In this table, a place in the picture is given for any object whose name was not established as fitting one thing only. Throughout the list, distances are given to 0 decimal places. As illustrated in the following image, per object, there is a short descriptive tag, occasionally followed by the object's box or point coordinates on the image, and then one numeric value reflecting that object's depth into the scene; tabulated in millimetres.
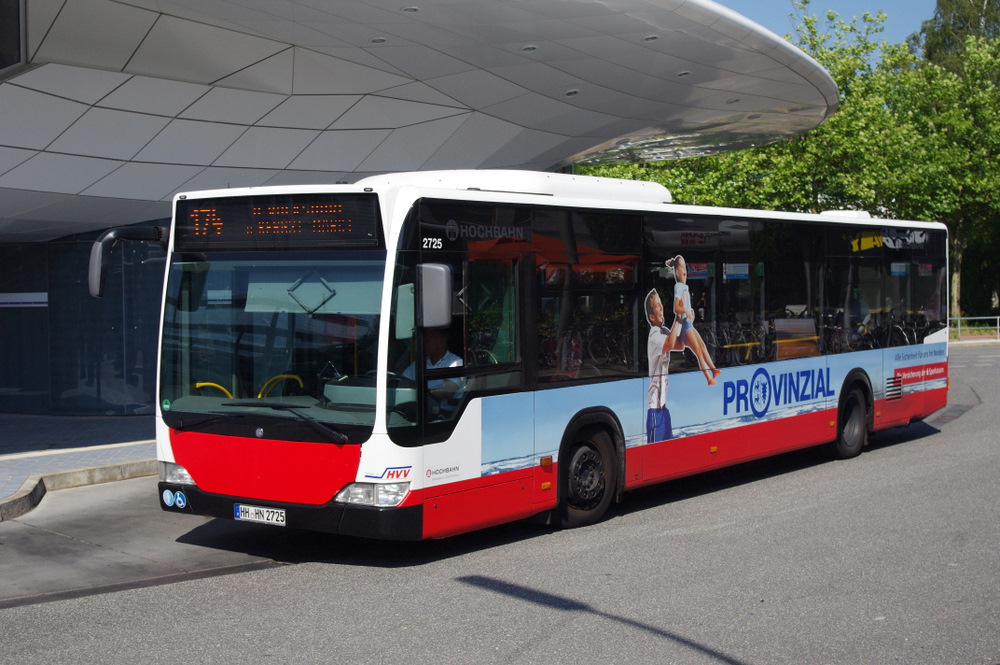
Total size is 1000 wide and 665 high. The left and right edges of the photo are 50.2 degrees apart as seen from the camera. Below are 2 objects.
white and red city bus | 7531
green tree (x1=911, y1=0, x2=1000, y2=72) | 57875
